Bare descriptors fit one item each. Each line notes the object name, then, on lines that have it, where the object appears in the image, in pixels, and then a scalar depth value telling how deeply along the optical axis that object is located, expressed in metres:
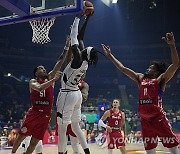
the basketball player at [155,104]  4.13
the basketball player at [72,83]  4.57
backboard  5.21
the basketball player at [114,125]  7.25
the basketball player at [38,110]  5.08
